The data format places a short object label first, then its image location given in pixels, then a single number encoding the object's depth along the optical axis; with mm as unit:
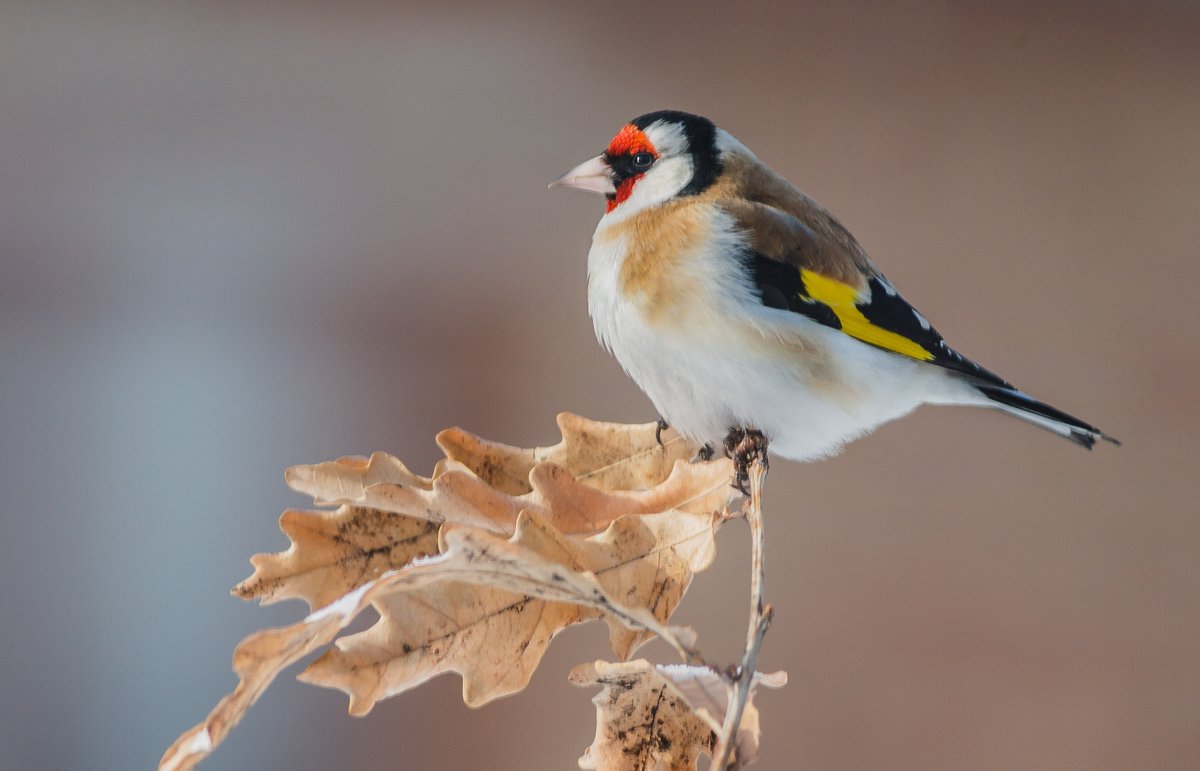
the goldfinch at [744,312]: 3492
